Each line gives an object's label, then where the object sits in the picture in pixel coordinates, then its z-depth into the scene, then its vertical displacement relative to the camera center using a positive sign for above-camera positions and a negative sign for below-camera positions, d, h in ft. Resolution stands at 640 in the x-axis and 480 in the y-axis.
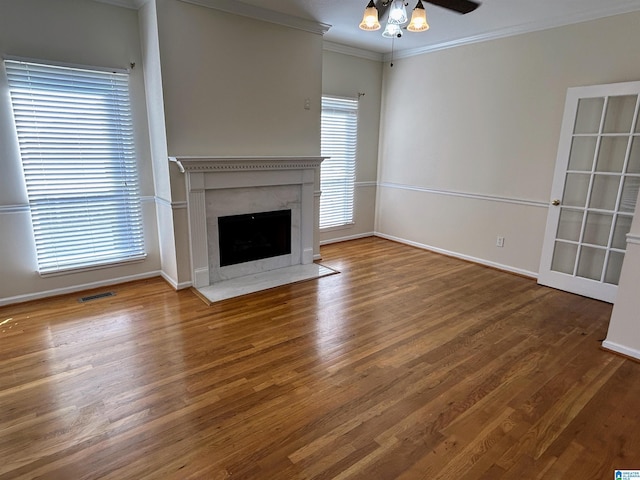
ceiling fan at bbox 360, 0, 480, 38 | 7.43 +2.82
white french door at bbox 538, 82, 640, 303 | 11.39 -0.96
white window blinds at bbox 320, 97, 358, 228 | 17.31 -0.25
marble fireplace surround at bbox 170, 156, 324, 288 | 12.15 -1.61
